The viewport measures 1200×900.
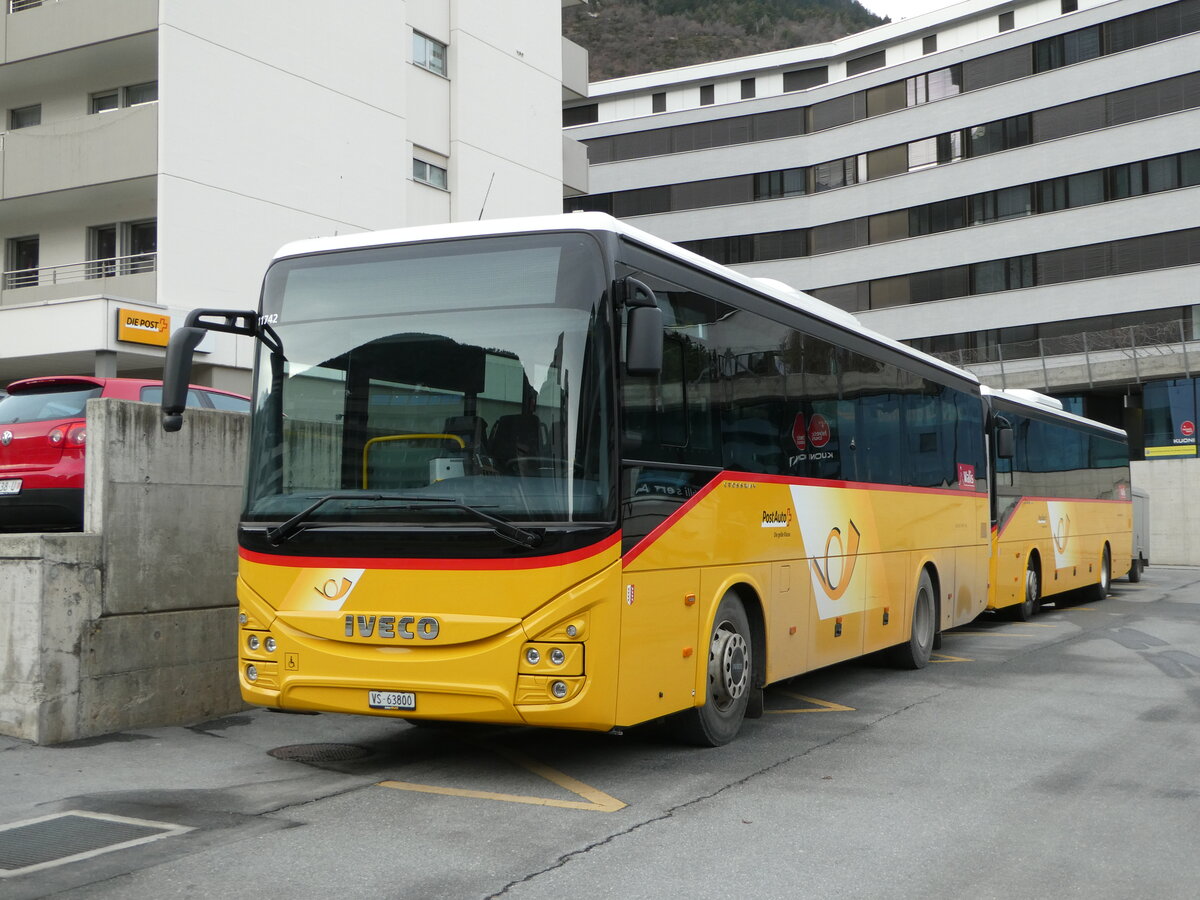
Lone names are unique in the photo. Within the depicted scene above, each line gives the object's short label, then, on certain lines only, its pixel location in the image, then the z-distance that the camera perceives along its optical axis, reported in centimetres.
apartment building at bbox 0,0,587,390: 2473
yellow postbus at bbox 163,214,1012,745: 694
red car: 1065
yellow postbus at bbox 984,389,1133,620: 1705
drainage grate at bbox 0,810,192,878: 574
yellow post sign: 2381
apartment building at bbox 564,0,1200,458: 4488
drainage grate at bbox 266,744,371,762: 819
